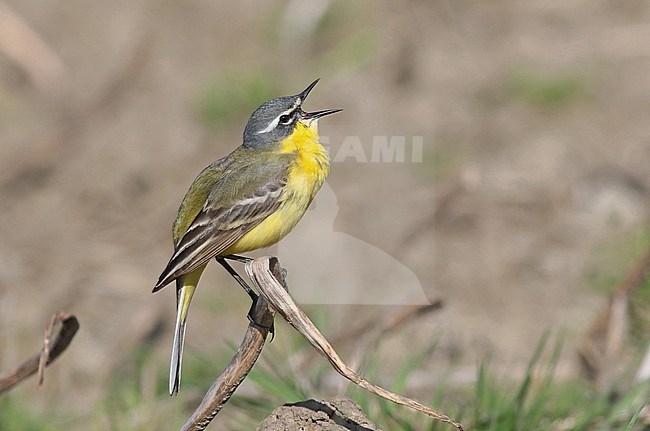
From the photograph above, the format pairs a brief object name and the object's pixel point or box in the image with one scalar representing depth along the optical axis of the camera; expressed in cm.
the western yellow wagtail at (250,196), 629
